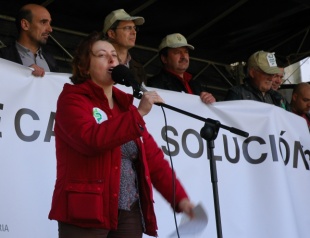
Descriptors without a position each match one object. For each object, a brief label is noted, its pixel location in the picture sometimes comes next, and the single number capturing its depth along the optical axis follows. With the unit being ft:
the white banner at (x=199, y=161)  21.61
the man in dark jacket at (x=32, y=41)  26.71
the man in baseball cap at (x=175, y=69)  30.22
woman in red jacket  15.01
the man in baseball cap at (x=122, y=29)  28.35
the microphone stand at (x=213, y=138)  16.03
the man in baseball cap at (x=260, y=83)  30.76
